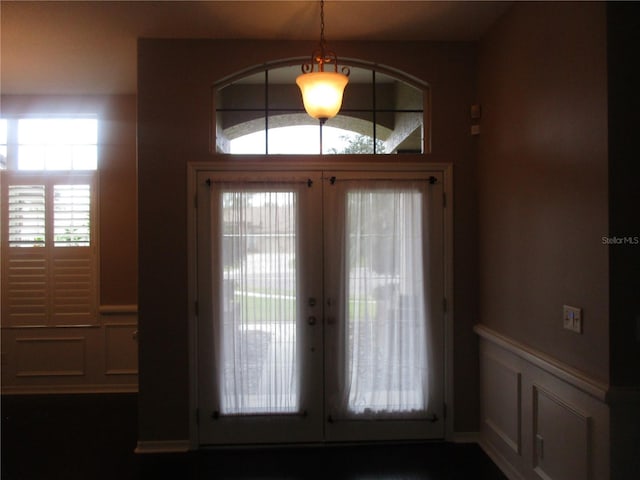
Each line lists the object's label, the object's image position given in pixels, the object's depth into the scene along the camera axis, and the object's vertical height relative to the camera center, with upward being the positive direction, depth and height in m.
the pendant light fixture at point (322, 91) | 2.05 +0.81
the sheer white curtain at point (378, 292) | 2.88 -0.36
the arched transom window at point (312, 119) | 2.96 +0.98
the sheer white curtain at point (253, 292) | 2.85 -0.35
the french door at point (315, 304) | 2.85 -0.45
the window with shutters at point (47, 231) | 3.85 +0.13
